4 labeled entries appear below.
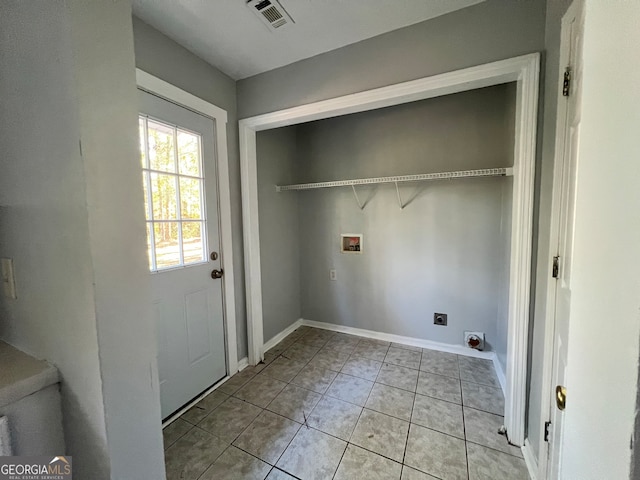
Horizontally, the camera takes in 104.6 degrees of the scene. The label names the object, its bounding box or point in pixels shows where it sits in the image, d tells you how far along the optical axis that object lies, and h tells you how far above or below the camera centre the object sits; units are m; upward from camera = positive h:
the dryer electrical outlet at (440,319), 2.30 -0.92
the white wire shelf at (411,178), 1.72 +0.35
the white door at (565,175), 0.86 +0.17
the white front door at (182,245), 1.51 -0.14
